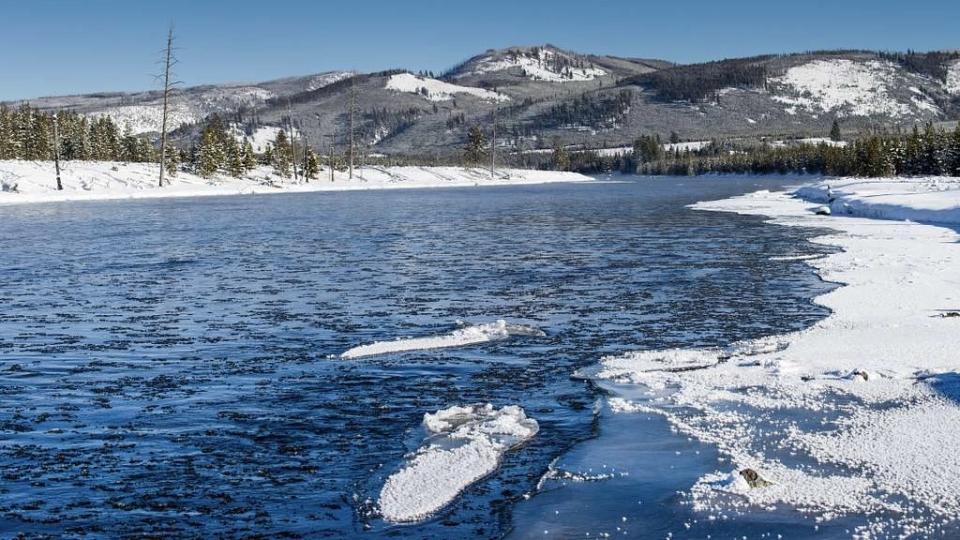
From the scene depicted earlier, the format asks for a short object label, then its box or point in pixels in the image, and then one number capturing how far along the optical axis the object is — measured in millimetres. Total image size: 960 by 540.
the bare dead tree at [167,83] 79375
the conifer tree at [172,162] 94919
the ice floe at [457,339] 14172
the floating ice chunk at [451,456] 7863
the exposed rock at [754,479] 8023
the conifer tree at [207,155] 101875
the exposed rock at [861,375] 11477
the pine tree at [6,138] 100375
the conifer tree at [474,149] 185375
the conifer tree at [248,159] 118500
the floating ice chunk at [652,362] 12414
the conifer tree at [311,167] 120812
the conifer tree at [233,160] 109238
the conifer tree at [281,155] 122938
